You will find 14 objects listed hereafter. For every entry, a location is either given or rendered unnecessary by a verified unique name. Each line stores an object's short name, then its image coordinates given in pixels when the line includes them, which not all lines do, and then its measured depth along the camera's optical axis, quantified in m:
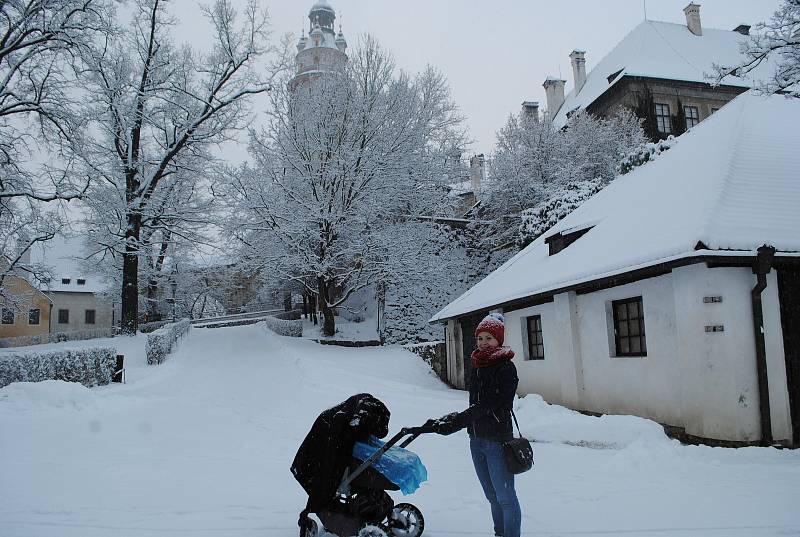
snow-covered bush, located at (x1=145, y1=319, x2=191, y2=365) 18.34
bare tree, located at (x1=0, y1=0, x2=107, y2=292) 16.19
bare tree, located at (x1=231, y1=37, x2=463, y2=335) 23.83
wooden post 15.09
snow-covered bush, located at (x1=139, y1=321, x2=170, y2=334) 27.97
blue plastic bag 4.23
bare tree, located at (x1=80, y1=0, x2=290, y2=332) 24.12
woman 4.09
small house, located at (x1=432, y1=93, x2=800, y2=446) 8.16
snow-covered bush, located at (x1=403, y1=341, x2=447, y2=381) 21.30
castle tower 66.50
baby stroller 4.28
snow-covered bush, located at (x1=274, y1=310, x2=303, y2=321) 40.25
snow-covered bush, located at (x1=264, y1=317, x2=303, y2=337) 27.09
